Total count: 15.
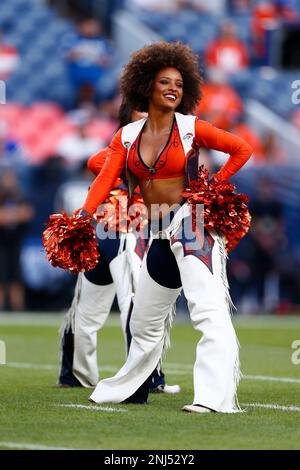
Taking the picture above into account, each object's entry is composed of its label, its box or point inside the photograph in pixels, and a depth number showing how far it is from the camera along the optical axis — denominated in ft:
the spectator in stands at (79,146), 54.39
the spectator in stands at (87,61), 60.64
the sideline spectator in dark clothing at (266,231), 54.08
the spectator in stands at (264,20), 66.23
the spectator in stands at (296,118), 61.26
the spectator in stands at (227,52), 64.18
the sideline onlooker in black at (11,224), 52.75
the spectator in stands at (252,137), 56.75
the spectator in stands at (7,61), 61.74
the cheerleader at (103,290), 26.53
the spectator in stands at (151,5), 70.23
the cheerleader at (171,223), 21.95
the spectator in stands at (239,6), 70.54
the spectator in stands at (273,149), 57.96
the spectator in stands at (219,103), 56.39
